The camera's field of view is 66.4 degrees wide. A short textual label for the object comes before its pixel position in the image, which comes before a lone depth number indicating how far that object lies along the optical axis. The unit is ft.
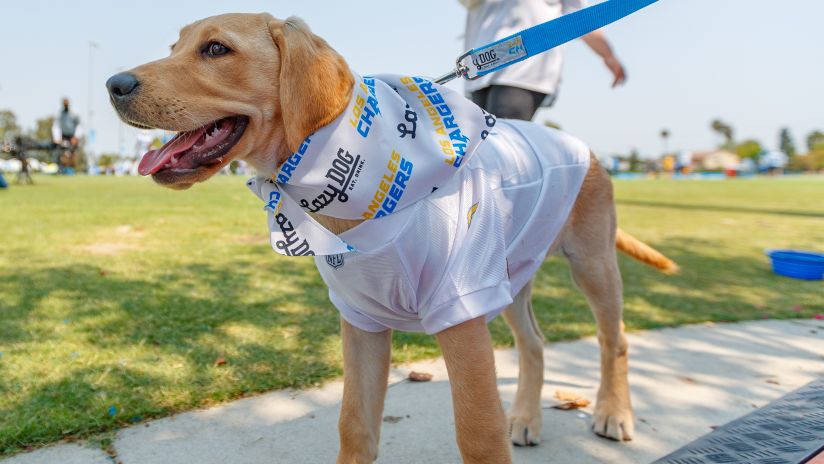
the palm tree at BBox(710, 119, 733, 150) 494.42
